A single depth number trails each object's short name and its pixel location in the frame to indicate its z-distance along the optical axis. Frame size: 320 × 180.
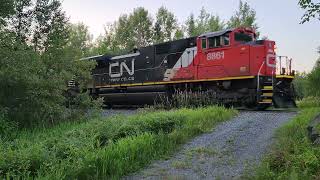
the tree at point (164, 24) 31.60
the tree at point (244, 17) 24.95
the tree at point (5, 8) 8.40
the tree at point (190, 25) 30.28
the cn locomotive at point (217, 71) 10.64
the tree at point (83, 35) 34.88
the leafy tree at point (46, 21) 11.55
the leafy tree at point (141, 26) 31.47
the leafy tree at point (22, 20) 10.95
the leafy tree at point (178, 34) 30.90
